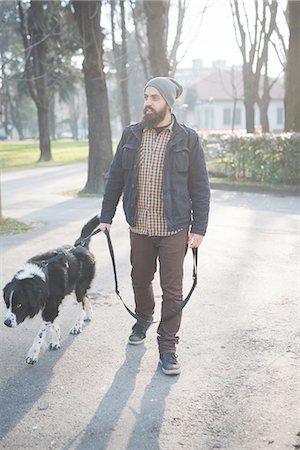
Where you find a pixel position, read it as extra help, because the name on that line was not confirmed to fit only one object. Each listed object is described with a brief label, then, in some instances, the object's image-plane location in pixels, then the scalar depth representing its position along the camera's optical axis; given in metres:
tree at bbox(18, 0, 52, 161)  29.36
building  81.75
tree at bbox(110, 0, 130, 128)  24.71
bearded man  4.19
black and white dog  4.14
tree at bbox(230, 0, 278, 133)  26.22
